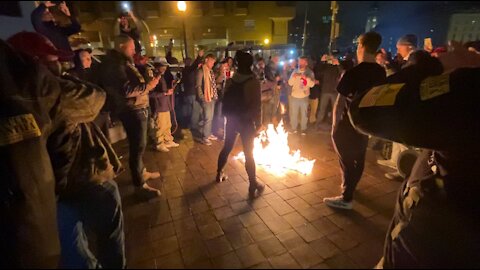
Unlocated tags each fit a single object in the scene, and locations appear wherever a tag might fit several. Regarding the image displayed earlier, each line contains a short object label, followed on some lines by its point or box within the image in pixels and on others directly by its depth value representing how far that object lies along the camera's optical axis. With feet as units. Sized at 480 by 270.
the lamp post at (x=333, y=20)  38.68
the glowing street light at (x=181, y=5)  31.40
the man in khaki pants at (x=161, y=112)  21.03
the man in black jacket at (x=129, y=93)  12.21
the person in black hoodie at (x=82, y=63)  17.69
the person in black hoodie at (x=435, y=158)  4.25
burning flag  17.55
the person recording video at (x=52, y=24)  10.10
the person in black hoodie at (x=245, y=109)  13.26
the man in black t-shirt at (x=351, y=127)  11.52
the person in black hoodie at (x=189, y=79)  24.11
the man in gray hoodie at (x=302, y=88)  24.85
